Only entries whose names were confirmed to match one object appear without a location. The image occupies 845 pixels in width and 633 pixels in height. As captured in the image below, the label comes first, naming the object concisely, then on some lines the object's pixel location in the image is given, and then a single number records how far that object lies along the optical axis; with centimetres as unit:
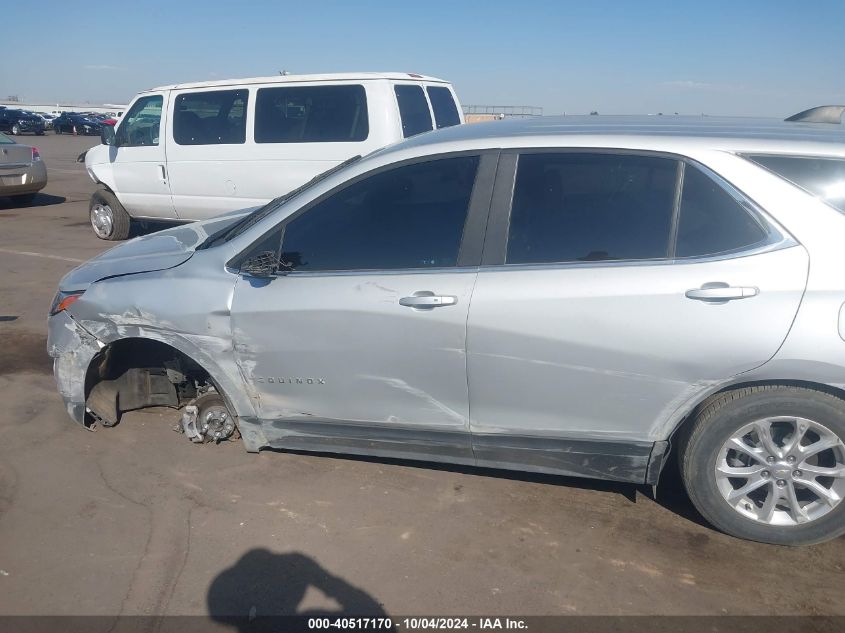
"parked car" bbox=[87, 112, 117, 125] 4929
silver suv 299
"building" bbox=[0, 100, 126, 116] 6258
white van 806
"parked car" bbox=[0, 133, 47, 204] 1281
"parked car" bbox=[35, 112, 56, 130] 4728
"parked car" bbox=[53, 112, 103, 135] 4488
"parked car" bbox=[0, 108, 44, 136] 4184
